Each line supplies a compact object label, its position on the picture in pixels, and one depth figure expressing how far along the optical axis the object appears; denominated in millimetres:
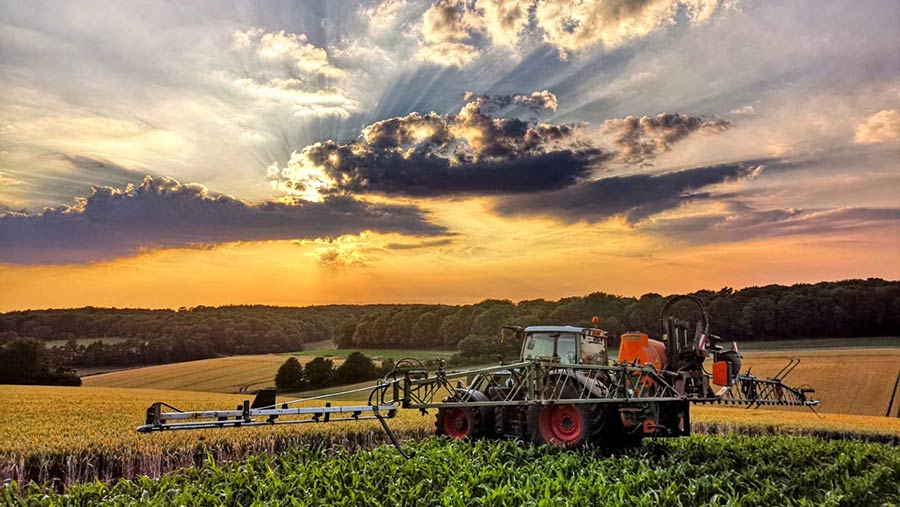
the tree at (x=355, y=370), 39750
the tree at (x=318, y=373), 39688
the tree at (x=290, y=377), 39281
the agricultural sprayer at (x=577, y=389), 11898
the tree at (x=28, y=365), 34781
